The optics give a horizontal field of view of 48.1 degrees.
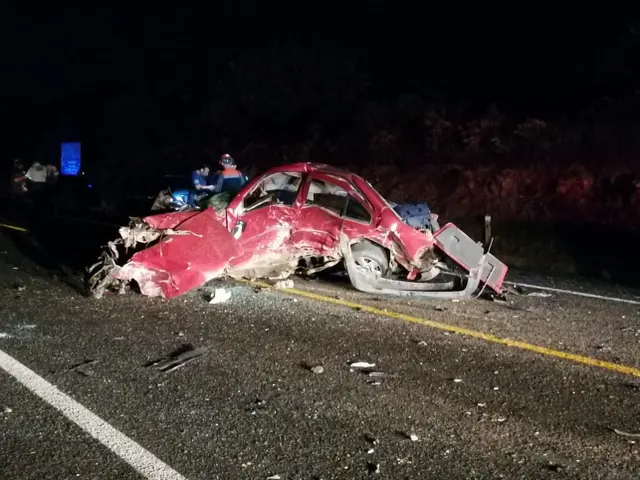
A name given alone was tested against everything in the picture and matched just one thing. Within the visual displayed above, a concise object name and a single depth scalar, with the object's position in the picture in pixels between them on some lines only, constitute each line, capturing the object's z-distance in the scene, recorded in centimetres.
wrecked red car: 825
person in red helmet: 1162
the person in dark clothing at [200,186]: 1207
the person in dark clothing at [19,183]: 2417
